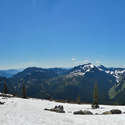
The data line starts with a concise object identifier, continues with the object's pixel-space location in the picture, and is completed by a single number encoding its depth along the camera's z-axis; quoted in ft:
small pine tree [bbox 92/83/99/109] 148.08
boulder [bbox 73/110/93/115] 86.67
